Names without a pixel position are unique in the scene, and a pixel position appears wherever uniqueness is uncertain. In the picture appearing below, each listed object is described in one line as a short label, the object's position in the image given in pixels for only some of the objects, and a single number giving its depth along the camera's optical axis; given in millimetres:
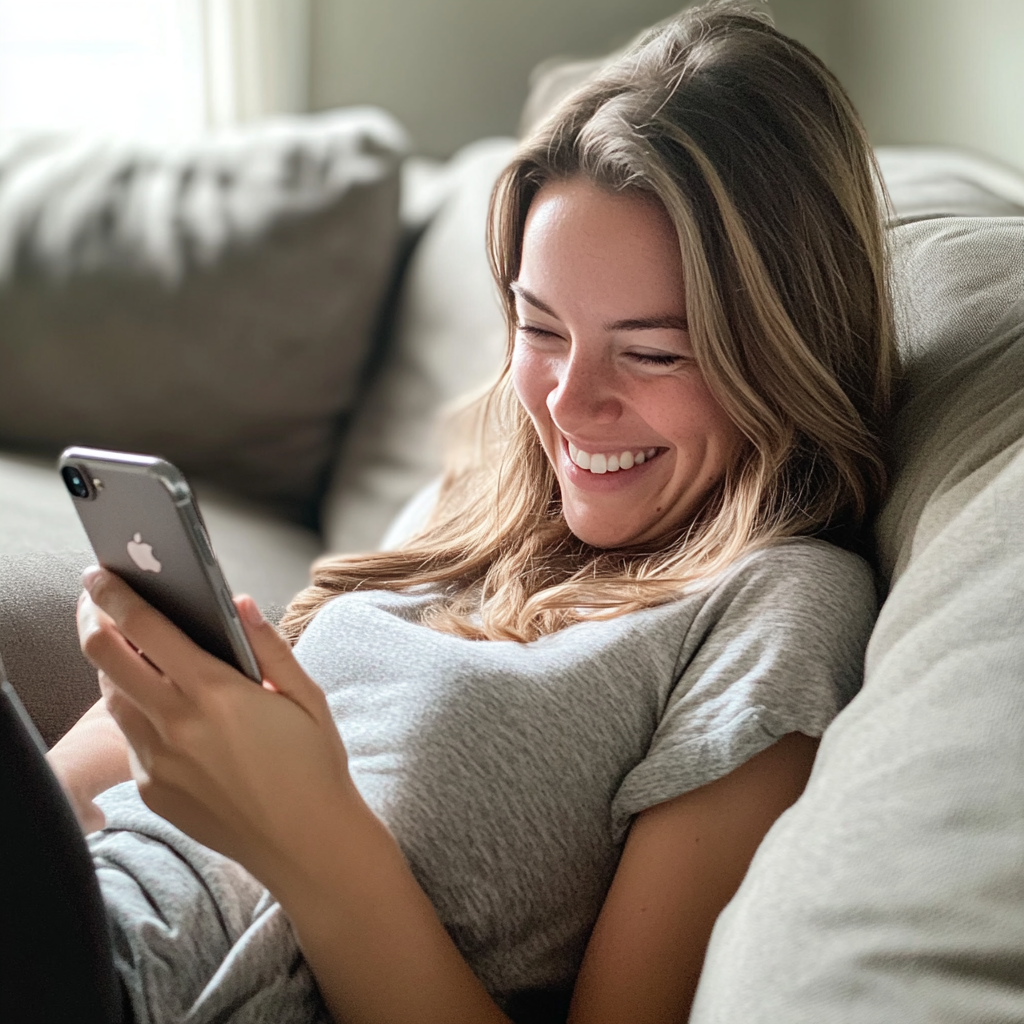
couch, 560
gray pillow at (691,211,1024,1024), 531
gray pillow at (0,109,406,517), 1771
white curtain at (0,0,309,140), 2307
